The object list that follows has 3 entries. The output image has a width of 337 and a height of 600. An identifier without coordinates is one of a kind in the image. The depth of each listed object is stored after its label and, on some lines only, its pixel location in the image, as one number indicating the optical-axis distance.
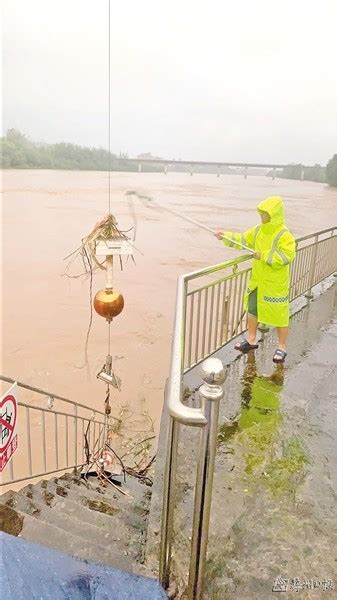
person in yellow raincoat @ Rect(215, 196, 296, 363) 3.98
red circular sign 2.73
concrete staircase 2.47
